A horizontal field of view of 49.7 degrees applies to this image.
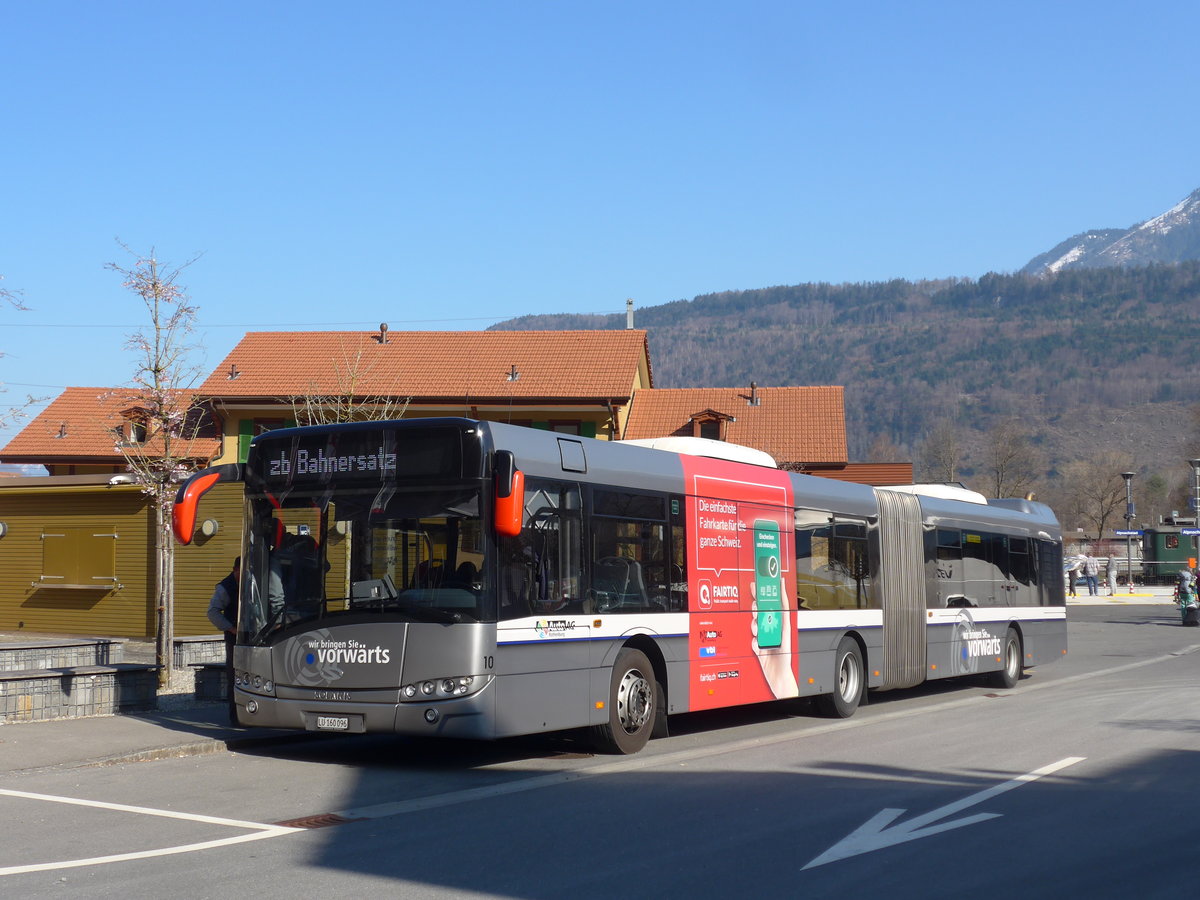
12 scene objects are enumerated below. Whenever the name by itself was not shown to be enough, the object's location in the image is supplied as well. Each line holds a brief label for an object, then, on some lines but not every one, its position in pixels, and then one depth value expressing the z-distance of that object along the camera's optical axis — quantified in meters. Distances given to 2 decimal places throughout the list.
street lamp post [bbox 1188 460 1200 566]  62.12
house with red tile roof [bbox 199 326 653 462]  51.41
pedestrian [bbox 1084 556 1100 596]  54.91
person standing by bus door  12.85
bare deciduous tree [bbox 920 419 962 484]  109.50
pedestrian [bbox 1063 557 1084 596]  55.34
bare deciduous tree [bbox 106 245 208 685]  16.62
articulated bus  10.14
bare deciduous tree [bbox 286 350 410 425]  26.78
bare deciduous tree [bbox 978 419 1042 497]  92.19
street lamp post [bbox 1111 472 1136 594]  57.87
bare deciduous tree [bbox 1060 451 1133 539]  107.19
